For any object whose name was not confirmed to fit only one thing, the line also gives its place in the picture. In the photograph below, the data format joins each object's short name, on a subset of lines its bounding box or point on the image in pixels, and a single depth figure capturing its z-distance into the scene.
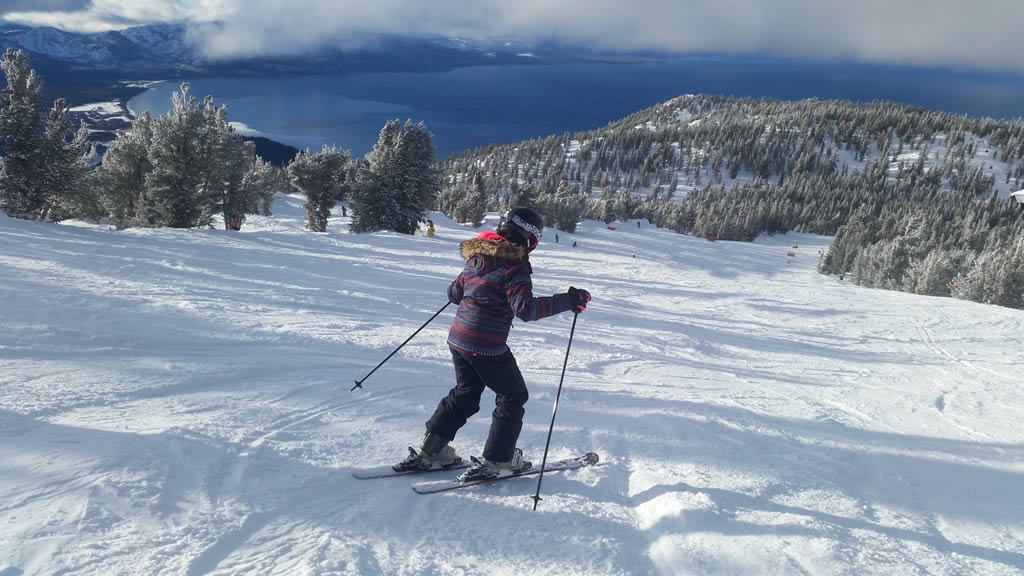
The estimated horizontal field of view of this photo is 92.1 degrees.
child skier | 3.52
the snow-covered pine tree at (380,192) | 28.38
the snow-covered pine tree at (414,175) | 28.50
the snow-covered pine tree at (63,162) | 18.36
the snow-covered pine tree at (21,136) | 17.39
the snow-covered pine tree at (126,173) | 24.31
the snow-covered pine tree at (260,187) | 32.23
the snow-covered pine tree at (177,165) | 20.27
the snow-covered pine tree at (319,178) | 32.55
